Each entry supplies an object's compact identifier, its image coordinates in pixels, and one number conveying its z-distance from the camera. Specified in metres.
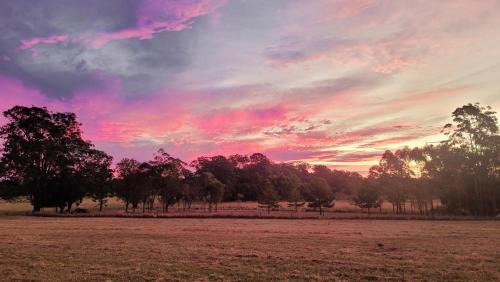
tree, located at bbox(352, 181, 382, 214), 92.88
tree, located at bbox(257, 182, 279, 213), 95.64
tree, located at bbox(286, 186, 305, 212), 100.38
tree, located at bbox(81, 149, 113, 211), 95.50
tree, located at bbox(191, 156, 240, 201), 176.34
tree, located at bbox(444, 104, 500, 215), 80.12
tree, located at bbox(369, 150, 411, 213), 91.75
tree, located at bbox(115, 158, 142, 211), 96.94
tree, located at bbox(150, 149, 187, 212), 100.50
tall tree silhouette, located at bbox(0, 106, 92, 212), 85.62
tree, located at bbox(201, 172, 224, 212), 103.19
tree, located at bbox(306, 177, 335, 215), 98.19
